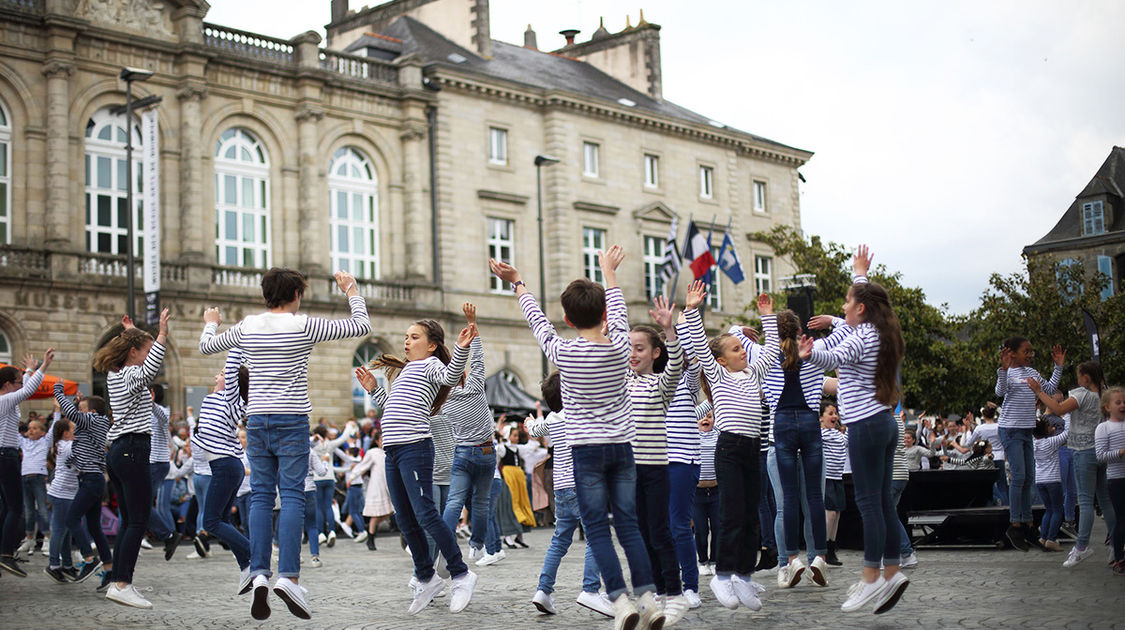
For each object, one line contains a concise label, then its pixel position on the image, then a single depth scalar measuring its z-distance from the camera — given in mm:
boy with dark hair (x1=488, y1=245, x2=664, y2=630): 7535
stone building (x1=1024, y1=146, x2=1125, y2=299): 54188
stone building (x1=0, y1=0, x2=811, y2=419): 32219
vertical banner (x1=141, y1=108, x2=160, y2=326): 31484
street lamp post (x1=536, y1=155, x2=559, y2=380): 38875
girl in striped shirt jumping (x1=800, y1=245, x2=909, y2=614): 8422
